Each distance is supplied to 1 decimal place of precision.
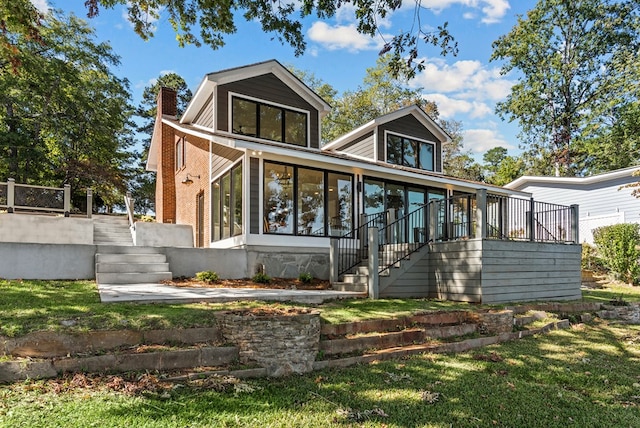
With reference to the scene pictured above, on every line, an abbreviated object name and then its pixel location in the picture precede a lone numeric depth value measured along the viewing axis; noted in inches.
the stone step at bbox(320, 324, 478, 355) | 199.3
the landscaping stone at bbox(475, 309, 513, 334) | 256.8
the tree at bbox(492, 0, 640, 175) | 968.9
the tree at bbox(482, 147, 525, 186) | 1202.6
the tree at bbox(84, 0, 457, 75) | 245.3
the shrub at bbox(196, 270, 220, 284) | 355.3
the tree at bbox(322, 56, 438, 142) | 1130.0
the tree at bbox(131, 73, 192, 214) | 1287.0
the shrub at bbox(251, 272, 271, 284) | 371.9
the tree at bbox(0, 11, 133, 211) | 775.1
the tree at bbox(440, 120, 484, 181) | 1307.8
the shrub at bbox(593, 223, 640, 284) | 569.0
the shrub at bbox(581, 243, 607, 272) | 632.0
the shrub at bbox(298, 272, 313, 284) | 390.6
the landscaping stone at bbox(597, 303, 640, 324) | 358.6
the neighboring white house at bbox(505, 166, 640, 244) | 711.7
